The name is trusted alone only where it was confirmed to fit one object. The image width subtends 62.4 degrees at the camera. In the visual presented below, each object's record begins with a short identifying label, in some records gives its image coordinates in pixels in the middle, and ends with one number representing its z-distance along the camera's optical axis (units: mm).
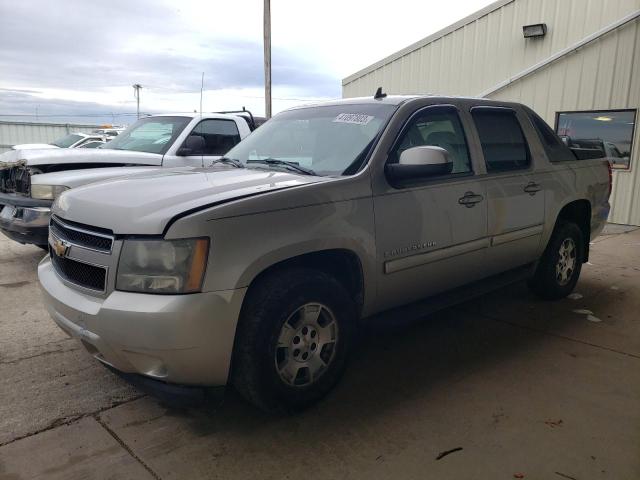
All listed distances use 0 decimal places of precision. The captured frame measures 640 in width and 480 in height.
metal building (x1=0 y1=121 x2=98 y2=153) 21297
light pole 13648
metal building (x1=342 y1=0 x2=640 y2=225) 9344
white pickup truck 5578
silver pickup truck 2484
